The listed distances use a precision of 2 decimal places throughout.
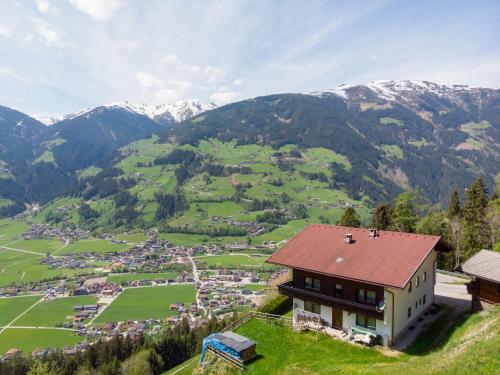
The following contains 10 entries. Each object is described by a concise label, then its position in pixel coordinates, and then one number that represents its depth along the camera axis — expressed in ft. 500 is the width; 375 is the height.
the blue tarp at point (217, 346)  100.78
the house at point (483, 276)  103.71
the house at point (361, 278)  102.89
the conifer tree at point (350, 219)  259.49
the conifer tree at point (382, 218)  245.04
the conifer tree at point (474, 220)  210.38
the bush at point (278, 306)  138.31
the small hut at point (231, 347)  100.01
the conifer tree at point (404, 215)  249.14
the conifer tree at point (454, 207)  255.50
